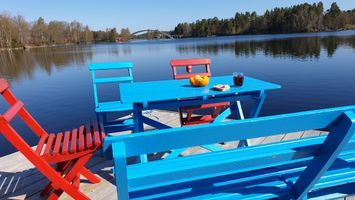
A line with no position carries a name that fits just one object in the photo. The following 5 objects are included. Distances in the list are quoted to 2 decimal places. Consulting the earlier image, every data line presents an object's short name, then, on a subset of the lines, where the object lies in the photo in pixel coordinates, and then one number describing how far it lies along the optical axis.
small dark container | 2.95
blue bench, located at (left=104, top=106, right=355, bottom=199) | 1.13
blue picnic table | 2.61
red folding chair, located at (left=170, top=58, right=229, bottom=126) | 3.45
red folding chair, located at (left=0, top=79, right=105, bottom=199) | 2.07
